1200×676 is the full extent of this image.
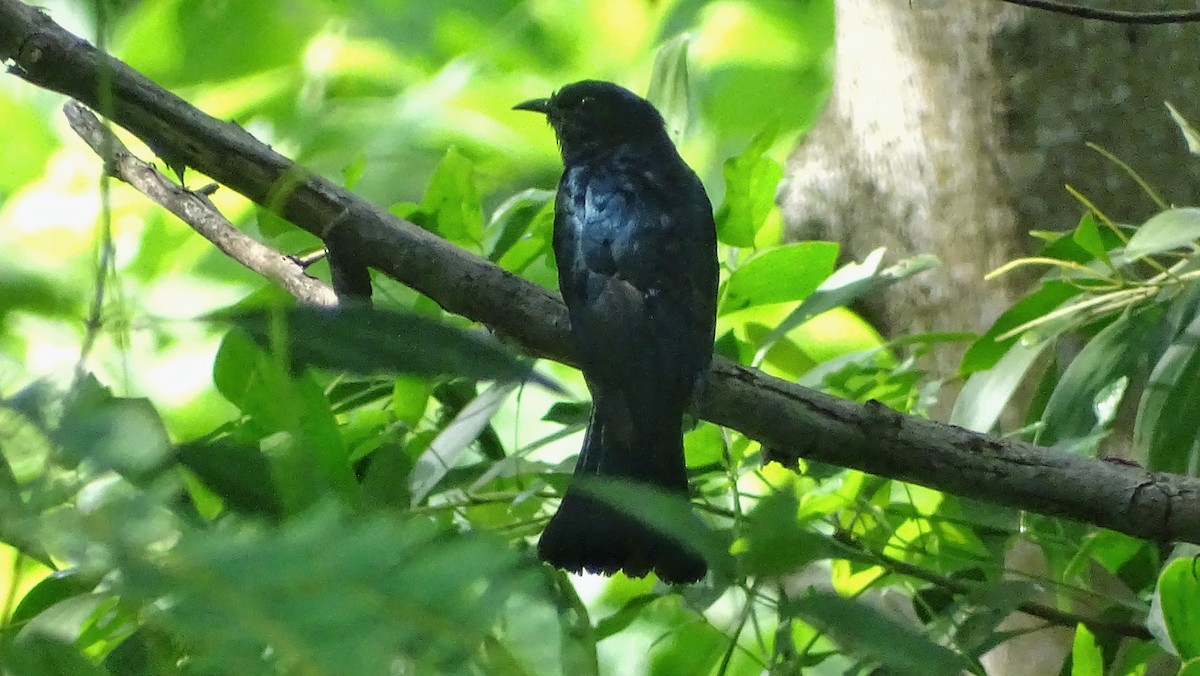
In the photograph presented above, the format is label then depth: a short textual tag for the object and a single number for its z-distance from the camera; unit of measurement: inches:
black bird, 311.9
